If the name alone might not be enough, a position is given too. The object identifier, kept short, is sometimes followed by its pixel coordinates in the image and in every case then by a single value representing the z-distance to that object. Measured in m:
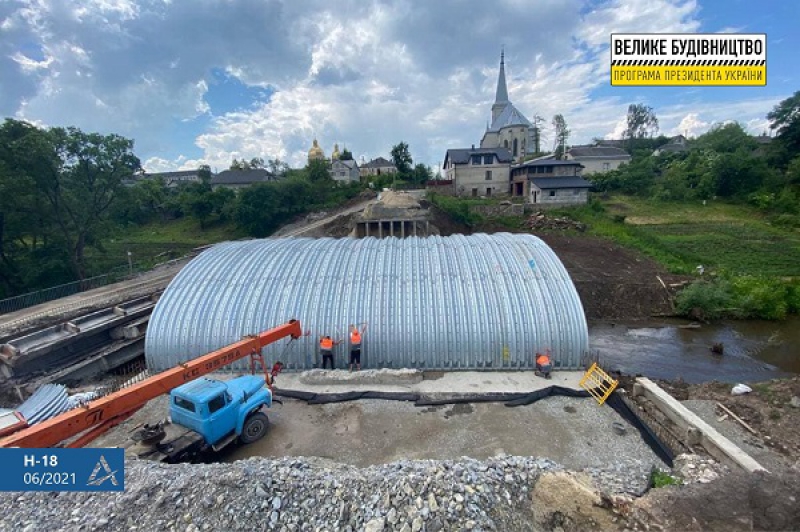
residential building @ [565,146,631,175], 69.25
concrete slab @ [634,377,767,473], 10.30
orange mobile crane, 8.26
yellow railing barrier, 13.22
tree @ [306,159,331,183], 61.72
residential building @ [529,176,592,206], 48.84
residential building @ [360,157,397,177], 103.27
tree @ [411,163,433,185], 66.69
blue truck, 10.02
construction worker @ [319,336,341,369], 15.28
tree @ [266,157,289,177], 101.50
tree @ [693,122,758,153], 62.34
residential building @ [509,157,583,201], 54.62
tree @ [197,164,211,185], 70.31
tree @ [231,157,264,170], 93.59
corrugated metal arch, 15.71
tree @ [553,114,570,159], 82.65
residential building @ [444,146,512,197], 57.69
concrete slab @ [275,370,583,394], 14.17
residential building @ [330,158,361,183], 90.47
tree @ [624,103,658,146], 101.06
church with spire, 74.44
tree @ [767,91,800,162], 52.03
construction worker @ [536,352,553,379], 14.81
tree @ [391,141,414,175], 68.56
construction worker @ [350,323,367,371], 15.19
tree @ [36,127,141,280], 26.16
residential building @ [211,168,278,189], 73.56
